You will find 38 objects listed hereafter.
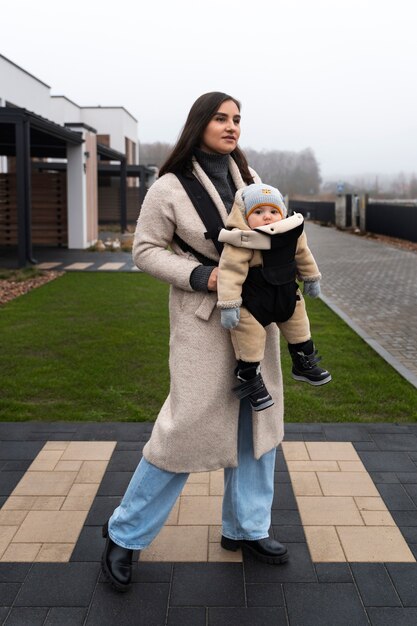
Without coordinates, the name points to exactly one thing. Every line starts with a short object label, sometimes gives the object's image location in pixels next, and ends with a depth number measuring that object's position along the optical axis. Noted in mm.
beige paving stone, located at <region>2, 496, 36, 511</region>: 3809
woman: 2896
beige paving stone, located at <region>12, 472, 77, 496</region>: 4008
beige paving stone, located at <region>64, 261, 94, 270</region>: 16000
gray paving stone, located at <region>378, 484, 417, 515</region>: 3834
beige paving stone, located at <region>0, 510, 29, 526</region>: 3646
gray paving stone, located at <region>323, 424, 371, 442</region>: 4926
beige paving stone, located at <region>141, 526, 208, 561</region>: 3307
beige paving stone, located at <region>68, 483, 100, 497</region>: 3979
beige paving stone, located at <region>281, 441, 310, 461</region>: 4543
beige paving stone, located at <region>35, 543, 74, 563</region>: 3273
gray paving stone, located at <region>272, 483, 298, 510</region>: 3842
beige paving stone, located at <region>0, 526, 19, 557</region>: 3416
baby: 2674
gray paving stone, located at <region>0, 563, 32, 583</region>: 3105
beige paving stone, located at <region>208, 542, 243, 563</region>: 3275
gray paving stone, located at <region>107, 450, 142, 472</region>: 4336
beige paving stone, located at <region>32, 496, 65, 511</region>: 3811
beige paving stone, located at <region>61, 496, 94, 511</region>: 3801
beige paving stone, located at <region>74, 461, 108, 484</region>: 4180
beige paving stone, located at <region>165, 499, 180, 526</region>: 3650
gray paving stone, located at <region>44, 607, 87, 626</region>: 2781
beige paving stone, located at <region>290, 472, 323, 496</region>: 4023
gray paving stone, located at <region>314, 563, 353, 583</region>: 3113
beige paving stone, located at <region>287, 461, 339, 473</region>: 4359
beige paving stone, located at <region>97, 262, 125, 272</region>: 16094
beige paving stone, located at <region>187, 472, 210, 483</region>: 4160
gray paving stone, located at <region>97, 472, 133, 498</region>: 3992
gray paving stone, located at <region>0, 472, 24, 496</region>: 4031
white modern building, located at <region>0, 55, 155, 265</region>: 15406
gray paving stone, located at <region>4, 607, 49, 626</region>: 2783
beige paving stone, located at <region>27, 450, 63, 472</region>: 4348
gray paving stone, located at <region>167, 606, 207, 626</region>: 2787
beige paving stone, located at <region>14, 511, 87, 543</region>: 3477
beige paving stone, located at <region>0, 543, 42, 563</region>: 3277
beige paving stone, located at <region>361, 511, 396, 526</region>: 3650
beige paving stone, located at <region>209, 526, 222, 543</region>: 3479
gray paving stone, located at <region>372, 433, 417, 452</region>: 4742
